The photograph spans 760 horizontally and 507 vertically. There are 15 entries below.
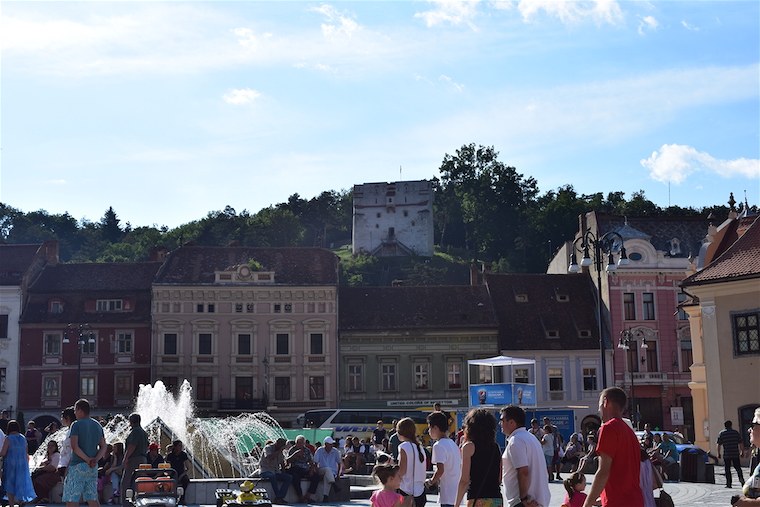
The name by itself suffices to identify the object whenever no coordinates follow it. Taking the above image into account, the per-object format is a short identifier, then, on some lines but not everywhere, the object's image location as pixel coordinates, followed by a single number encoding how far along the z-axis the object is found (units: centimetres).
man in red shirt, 971
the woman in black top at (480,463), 1077
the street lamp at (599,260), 2953
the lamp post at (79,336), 5889
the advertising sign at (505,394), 3609
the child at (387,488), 1153
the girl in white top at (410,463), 1201
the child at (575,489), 1261
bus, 5134
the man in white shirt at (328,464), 2419
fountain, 2698
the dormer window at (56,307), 6188
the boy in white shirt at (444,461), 1223
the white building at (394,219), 13950
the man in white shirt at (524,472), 1034
